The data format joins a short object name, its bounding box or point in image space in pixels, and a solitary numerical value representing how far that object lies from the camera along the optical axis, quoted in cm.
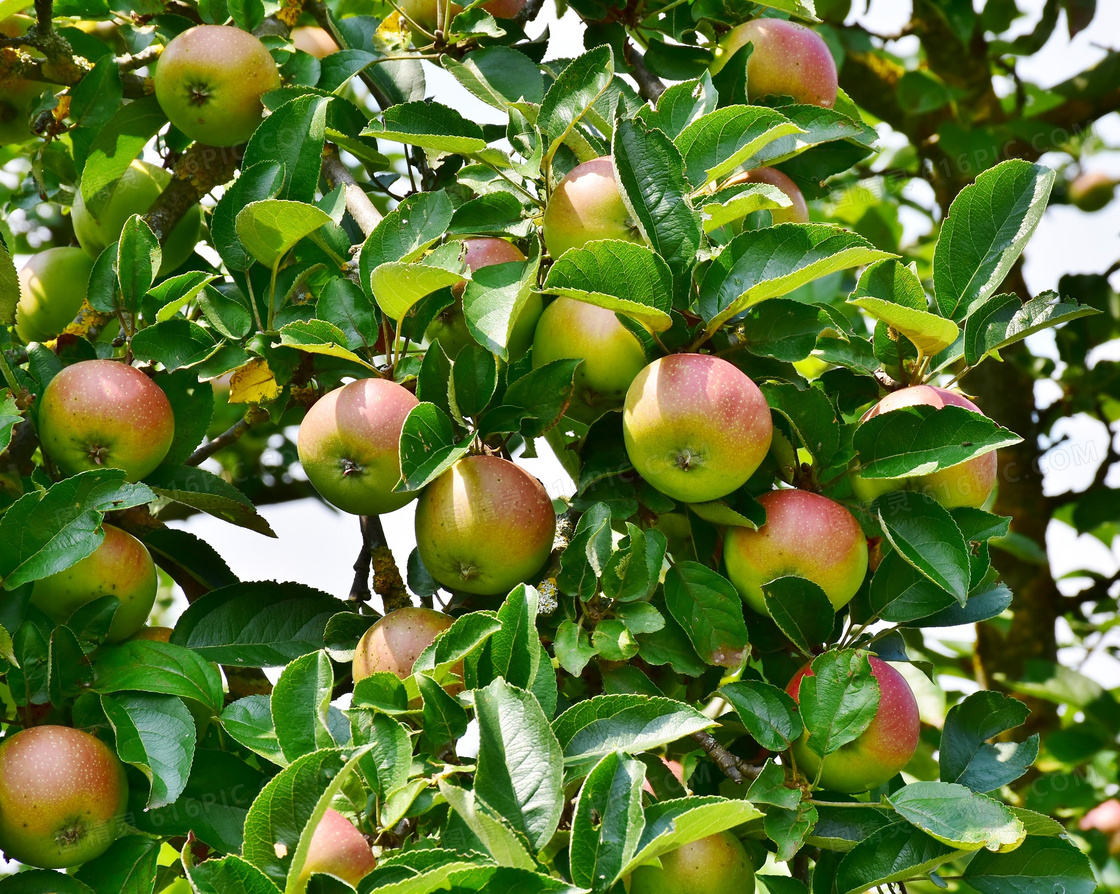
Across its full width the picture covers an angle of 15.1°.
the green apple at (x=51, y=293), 231
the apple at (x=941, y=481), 204
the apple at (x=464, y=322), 209
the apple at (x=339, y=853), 191
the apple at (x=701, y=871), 198
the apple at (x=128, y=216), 231
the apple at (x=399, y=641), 202
